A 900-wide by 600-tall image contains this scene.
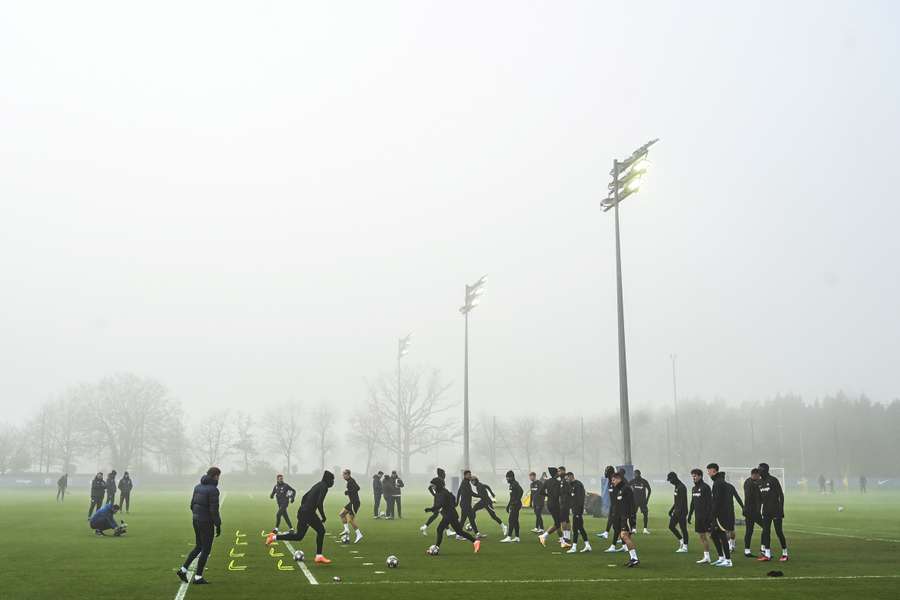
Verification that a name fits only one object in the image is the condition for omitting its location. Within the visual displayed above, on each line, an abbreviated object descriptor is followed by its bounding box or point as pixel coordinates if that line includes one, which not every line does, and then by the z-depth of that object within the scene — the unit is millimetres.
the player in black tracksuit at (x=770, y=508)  18672
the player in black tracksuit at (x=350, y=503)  23484
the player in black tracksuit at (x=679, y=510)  20578
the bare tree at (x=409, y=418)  100562
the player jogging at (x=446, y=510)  19969
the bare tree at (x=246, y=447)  118688
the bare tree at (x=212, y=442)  128750
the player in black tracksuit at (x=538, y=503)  26883
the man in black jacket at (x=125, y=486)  37125
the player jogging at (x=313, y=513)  17531
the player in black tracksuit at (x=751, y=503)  19359
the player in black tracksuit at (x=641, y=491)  27141
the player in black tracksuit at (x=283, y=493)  27109
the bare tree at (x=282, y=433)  128112
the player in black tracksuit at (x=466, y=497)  23938
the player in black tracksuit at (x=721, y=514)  18016
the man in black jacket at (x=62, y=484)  54103
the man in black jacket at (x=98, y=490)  33469
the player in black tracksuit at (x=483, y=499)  24391
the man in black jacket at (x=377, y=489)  36031
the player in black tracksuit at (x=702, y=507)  18453
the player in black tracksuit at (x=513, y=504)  23781
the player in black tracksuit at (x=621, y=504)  18594
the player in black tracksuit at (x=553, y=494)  22422
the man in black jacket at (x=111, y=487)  34538
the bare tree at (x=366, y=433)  114419
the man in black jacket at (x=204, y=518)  14734
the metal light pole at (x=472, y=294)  46156
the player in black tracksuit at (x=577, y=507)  21141
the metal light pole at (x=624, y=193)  29484
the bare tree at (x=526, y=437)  142000
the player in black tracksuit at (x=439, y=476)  20575
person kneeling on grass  25672
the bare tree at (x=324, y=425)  134250
